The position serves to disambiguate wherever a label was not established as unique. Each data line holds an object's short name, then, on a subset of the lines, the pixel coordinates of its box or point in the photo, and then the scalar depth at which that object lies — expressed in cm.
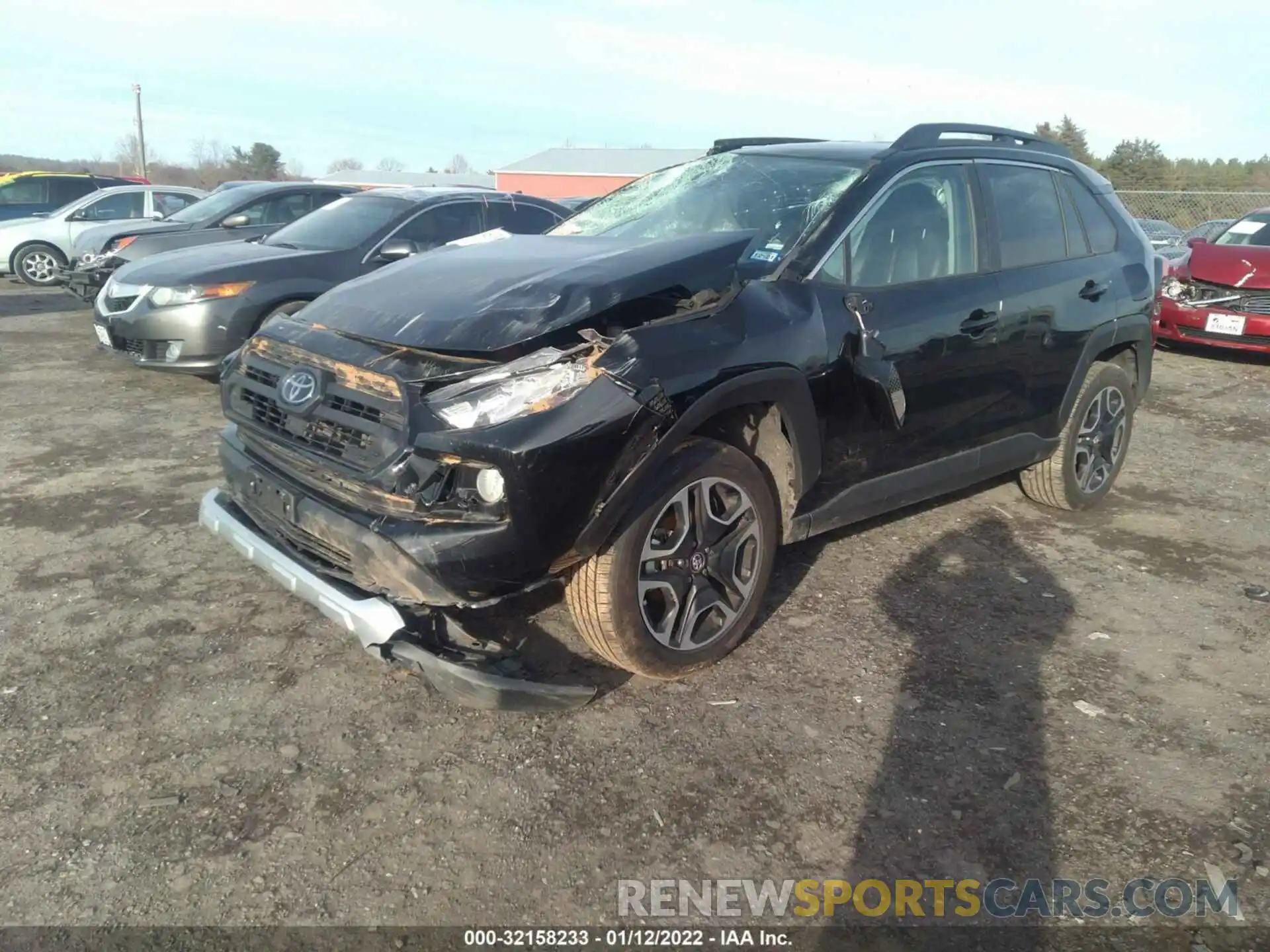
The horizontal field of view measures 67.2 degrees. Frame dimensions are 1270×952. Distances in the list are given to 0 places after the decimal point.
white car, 1454
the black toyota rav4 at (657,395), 272
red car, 932
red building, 5212
